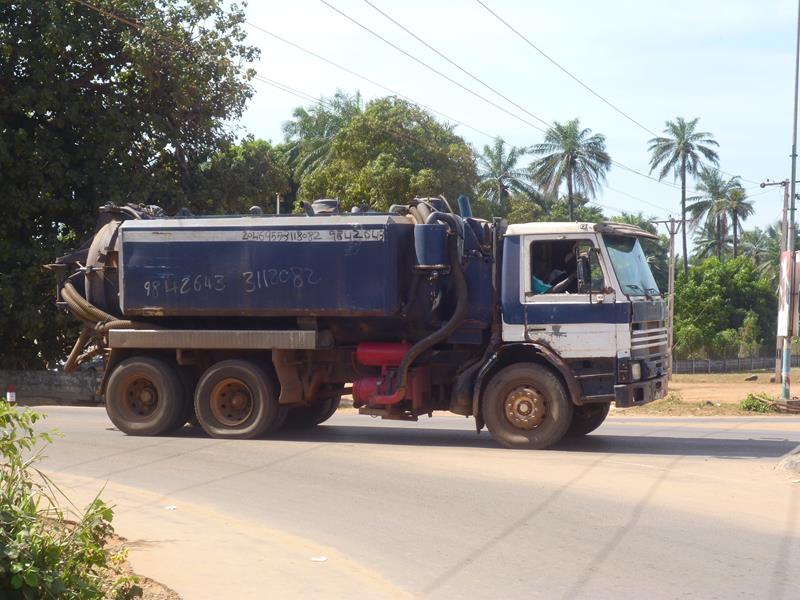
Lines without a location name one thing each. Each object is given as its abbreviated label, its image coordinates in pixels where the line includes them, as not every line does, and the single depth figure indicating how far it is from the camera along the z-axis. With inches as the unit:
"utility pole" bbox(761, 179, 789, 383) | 1381.6
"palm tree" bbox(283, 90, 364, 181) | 2213.3
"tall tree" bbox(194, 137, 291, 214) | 1116.5
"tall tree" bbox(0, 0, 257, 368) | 1007.0
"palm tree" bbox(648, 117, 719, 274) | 2984.7
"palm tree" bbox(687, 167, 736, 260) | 3380.9
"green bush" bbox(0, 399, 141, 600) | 202.1
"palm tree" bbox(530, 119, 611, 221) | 2691.9
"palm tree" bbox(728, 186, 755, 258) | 3363.7
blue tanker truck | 510.3
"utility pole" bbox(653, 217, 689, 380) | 1472.7
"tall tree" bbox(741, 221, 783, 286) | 3580.2
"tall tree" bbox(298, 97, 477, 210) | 1558.8
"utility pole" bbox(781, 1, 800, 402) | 858.6
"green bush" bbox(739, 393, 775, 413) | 842.8
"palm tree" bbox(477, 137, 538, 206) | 2544.3
